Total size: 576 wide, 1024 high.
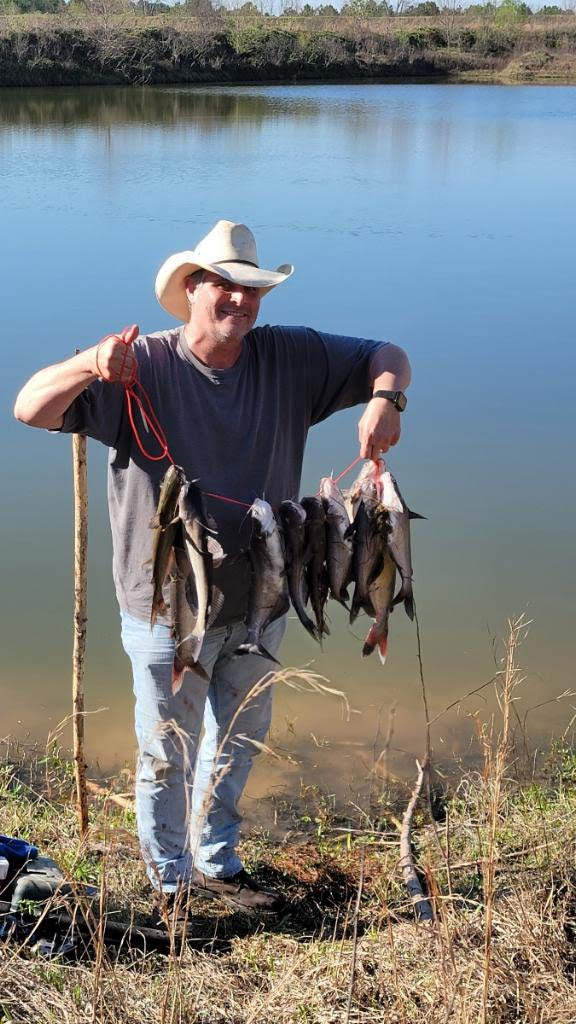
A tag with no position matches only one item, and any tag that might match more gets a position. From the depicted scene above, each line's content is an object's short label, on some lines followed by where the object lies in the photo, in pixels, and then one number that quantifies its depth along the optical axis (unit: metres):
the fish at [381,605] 3.64
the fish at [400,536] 3.44
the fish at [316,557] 3.48
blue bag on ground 3.64
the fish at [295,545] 3.44
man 3.49
